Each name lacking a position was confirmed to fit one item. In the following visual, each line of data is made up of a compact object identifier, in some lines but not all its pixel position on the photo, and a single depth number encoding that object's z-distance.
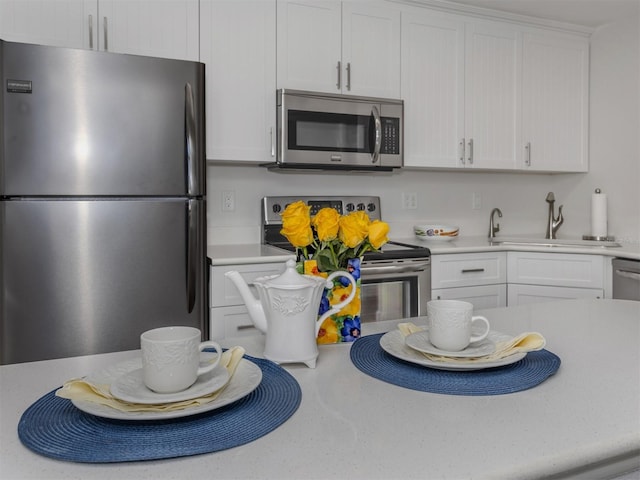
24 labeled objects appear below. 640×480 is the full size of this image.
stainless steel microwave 2.64
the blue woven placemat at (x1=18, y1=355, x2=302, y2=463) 0.60
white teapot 0.90
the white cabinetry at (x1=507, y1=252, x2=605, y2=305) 2.85
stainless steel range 2.54
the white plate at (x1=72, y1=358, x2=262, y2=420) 0.66
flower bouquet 1.00
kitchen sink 2.98
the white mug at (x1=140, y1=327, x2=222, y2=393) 0.71
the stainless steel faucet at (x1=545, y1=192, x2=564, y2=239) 3.54
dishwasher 2.63
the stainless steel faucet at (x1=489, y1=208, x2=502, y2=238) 3.46
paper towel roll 3.26
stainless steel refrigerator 1.90
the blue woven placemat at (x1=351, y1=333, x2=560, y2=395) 0.82
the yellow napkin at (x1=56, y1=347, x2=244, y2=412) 0.69
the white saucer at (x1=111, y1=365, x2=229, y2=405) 0.69
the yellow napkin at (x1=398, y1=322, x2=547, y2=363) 0.91
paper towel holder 3.27
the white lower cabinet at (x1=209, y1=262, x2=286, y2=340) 2.32
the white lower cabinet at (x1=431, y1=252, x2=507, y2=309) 2.77
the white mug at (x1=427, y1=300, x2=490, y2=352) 0.90
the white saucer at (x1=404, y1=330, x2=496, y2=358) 0.90
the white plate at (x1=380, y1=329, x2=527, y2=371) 0.87
